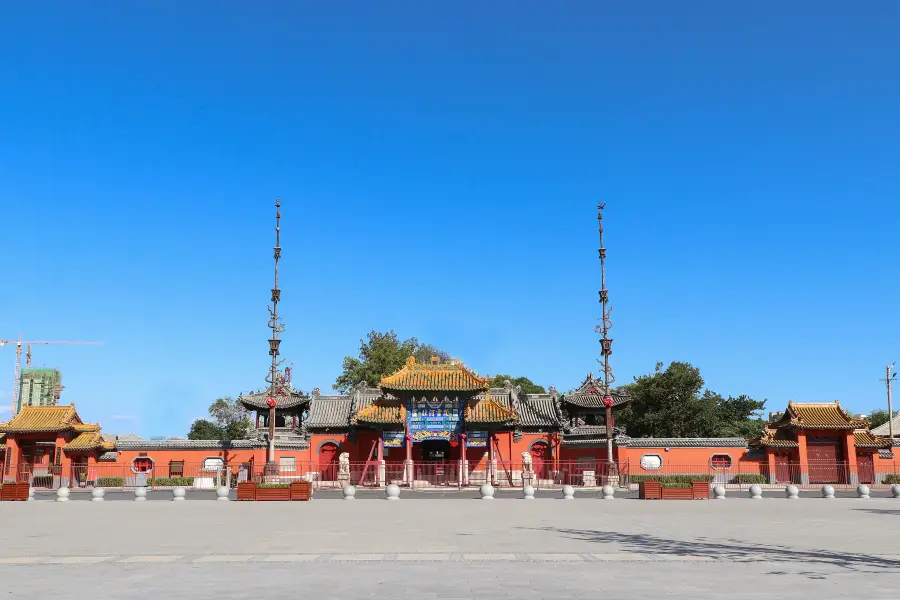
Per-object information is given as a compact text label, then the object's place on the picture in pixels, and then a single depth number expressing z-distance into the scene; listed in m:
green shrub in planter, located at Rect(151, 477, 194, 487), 42.03
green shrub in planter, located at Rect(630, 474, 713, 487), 40.42
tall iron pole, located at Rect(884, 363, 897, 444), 65.50
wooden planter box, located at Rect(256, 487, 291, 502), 30.83
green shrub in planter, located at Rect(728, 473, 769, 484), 45.16
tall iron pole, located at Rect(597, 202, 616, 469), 42.09
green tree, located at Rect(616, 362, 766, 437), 60.28
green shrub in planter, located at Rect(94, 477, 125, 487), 44.81
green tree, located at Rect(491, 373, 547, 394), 90.11
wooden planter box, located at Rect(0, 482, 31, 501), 32.47
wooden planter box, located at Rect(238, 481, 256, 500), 30.86
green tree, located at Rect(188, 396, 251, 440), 83.44
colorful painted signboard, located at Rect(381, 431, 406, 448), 45.38
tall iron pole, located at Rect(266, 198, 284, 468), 41.62
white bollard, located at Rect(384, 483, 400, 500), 32.84
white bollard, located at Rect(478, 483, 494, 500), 32.59
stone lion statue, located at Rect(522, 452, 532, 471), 44.73
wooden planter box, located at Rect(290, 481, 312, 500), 30.95
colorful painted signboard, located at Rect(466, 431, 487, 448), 45.50
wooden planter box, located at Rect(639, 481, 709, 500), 30.98
